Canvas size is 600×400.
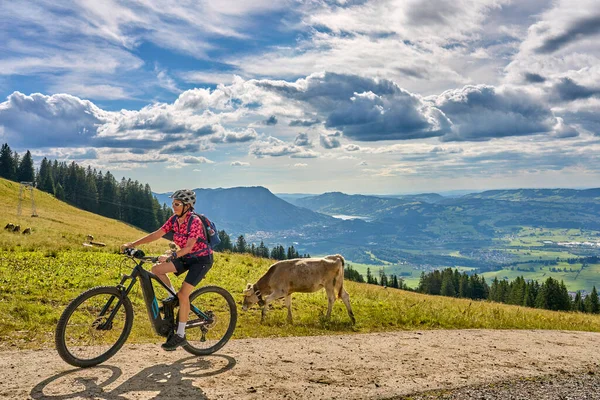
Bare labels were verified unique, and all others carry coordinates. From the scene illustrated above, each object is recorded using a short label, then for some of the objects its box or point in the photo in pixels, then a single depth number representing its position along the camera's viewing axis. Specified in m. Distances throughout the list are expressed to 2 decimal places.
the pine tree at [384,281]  112.66
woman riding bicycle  8.88
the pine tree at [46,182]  126.25
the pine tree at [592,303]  86.31
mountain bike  7.95
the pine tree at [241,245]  126.29
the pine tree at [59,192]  125.62
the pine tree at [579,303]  93.39
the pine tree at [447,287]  110.25
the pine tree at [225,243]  125.94
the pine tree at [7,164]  125.94
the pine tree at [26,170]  127.88
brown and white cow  14.99
